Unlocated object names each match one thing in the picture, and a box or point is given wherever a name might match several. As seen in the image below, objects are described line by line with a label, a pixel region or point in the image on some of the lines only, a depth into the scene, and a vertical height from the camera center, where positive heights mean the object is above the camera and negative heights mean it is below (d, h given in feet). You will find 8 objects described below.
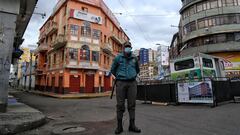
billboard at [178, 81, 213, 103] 29.30 -1.84
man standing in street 14.01 +0.07
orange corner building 84.34 +16.72
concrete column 21.35 +4.31
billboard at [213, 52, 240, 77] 100.32 +10.12
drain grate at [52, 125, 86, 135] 15.00 -4.03
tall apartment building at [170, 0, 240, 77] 101.40 +28.70
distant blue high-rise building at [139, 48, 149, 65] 284.78 +41.16
